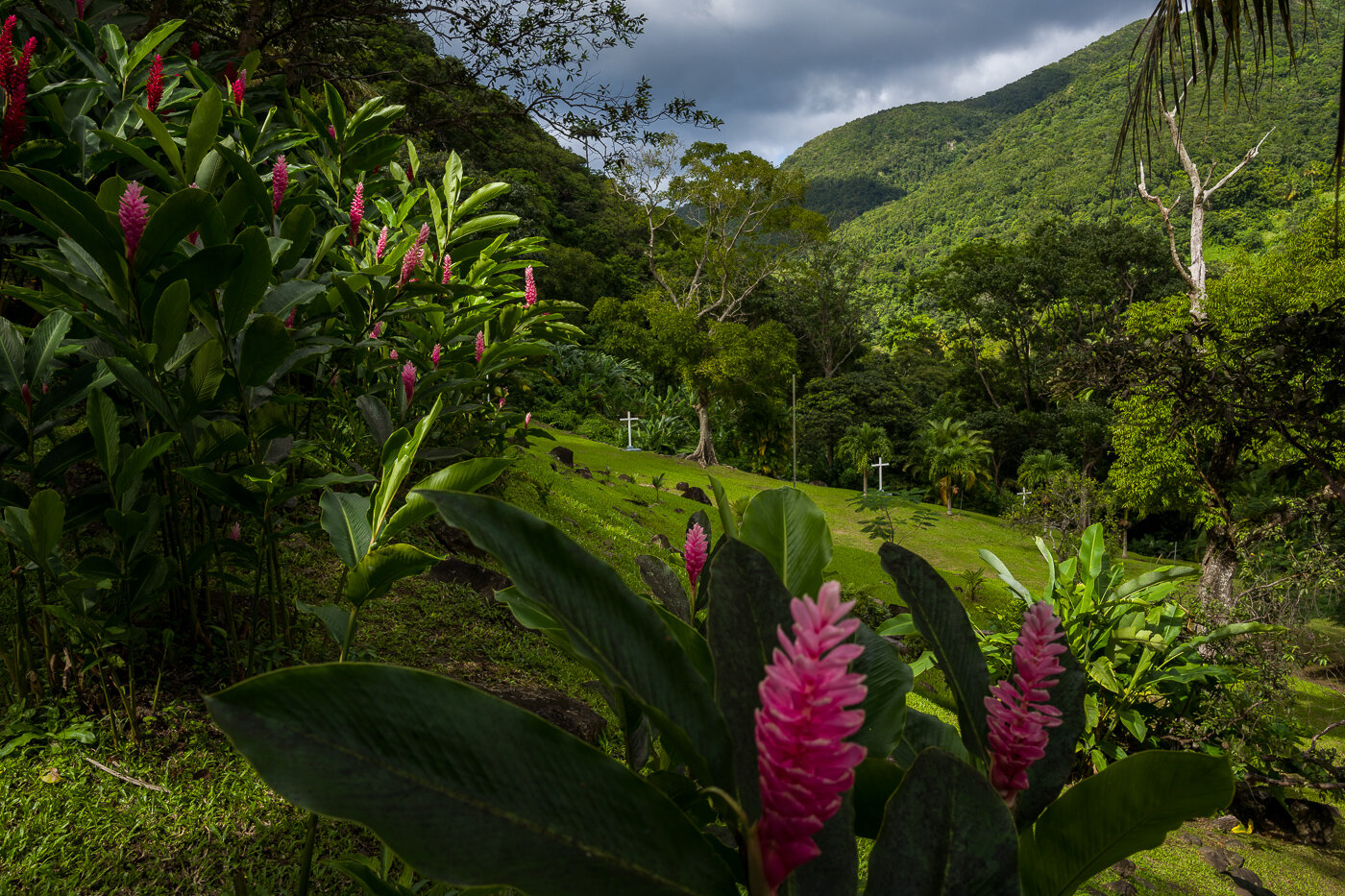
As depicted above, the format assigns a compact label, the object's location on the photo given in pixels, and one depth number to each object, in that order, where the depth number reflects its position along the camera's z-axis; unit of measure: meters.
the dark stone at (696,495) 10.16
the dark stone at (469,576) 2.92
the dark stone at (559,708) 1.89
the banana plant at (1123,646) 3.56
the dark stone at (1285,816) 3.80
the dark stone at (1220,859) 3.34
